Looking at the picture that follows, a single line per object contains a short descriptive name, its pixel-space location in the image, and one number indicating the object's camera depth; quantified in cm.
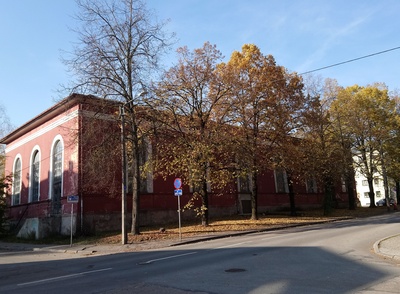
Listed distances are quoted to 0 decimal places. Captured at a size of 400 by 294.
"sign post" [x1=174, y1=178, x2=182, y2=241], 1930
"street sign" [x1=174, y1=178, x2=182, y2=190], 1941
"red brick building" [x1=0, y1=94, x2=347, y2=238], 2216
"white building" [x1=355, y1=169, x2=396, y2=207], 8032
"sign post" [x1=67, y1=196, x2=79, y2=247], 2006
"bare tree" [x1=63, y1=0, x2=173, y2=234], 2073
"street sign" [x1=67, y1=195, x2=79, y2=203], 2006
